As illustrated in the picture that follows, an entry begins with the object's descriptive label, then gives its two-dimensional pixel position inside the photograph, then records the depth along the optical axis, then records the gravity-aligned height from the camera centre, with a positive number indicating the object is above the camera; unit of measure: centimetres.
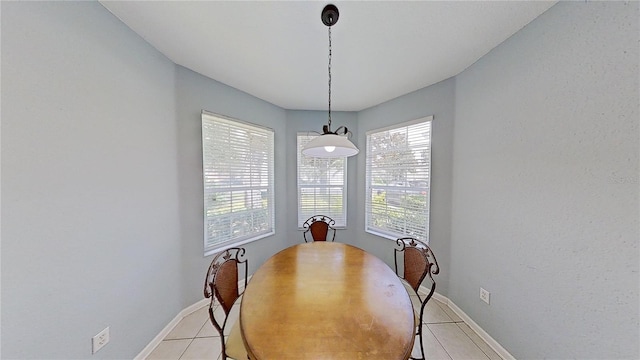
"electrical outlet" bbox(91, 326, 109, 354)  134 -111
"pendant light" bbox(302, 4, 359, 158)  139 +24
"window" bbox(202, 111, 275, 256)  242 -10
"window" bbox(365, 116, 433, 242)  265 -7
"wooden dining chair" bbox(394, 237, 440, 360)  155 -73
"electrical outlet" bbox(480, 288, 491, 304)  187 -110
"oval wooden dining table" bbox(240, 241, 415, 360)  89 -75
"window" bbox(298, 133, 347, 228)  344 -21
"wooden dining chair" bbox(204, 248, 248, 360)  117 -78
